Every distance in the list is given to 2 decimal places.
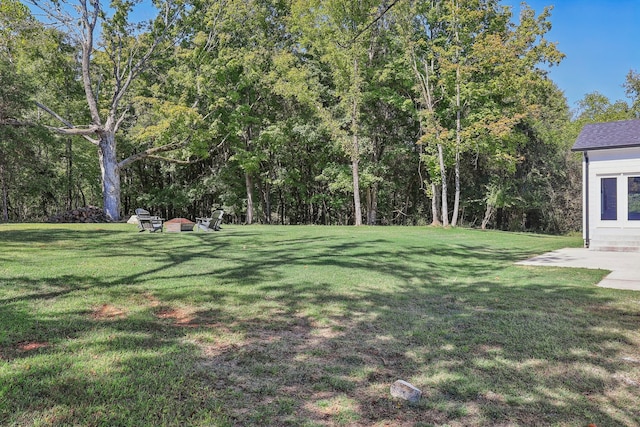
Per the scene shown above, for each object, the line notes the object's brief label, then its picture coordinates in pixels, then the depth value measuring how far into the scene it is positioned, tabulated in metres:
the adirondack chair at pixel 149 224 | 12.36
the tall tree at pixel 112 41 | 18.25
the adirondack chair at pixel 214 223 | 13.73
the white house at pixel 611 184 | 12.21
